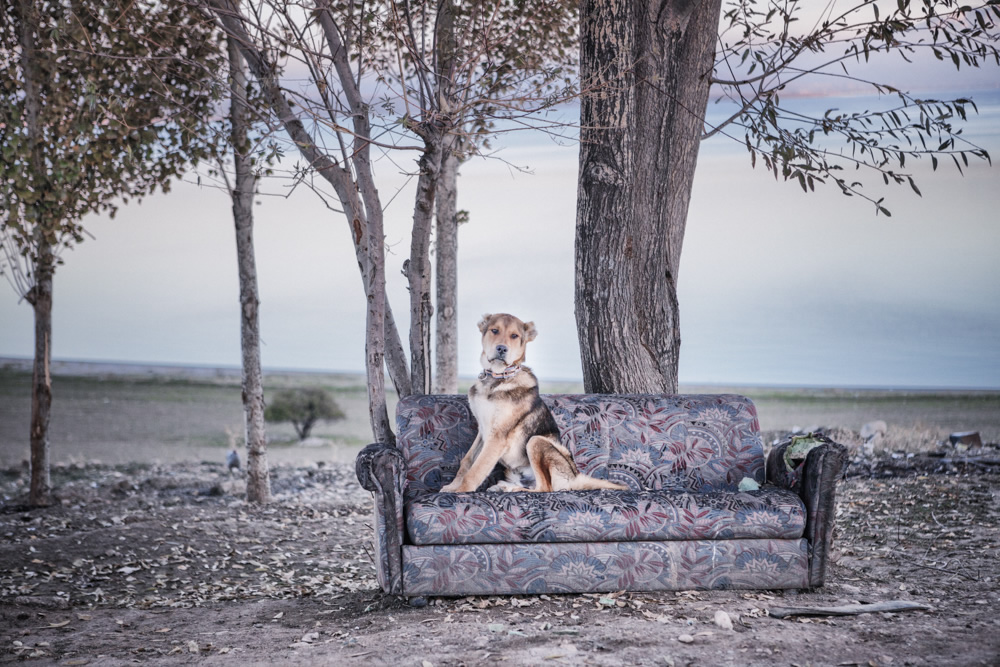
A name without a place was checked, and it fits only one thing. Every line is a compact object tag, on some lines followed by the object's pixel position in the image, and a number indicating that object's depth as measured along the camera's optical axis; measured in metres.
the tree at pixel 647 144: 5.85
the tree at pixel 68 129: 6.95
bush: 18.44
